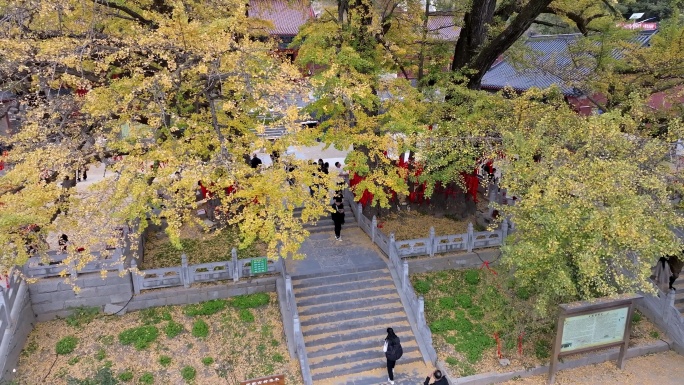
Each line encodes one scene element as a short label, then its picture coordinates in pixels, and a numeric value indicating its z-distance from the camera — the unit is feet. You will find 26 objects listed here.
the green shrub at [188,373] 36.06
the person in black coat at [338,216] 49.88
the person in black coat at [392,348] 34.40
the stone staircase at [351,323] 37.40
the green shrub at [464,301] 43.75
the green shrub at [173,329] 39.45
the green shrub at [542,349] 38.50
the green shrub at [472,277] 46.48
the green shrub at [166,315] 40.91
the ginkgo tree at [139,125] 33.24
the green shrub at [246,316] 41.01
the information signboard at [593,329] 35.14
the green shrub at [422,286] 45.14
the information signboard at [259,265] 43.27
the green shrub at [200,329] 39.63
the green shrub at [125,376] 35.47
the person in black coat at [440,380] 29.66
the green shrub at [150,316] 40.64
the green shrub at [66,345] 37.47
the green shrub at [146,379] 35.53
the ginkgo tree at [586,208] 30.96
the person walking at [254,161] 55.57
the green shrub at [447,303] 43.52
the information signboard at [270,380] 30.63
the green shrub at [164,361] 37.04
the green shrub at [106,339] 38.46
